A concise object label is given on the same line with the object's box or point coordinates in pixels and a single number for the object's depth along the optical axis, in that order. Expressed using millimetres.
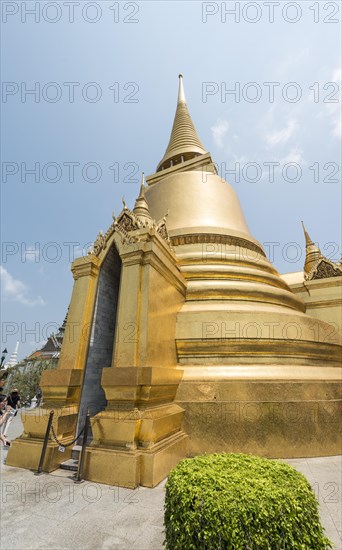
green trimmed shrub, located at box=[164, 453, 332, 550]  2053
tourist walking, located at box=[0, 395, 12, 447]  6839
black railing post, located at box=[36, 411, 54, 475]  4888
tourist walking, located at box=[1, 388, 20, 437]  7749
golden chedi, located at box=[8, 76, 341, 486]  4930
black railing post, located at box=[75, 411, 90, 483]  4461
